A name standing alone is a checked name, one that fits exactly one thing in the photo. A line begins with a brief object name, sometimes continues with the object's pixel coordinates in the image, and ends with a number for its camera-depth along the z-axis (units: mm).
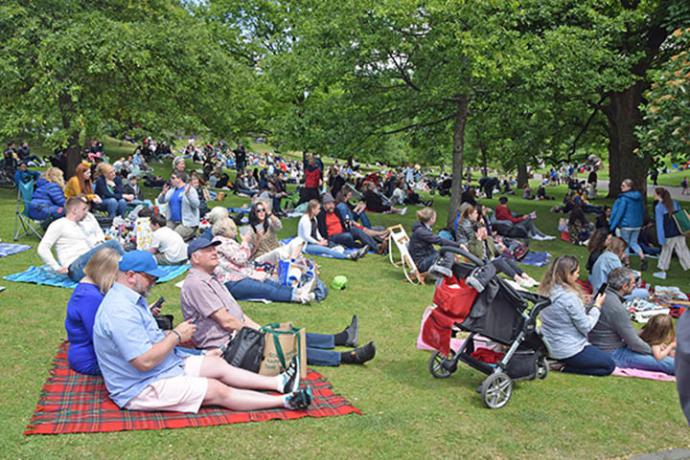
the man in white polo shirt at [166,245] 10547
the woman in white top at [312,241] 12355
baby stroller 5516
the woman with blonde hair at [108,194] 13703
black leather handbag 5254
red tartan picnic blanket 4535
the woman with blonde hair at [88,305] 5098
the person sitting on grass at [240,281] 8438
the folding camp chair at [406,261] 10648
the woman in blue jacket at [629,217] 13258
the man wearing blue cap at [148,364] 4516
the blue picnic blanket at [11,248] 10812
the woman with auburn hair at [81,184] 12430
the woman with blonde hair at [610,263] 9436
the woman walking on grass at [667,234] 12469
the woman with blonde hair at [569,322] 6211
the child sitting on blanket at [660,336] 6785
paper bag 5242
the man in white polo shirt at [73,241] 8602
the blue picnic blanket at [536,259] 13391
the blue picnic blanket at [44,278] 8820
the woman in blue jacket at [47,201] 11977
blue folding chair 12414
